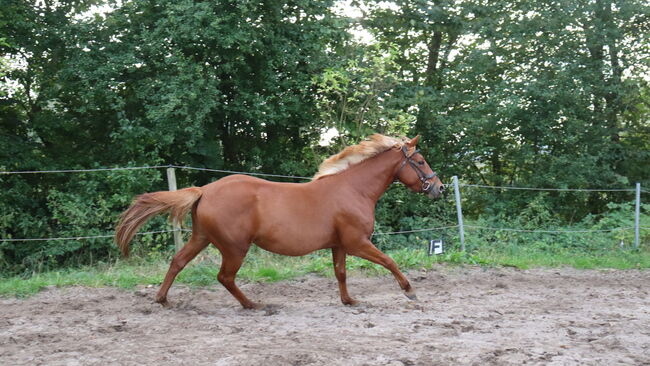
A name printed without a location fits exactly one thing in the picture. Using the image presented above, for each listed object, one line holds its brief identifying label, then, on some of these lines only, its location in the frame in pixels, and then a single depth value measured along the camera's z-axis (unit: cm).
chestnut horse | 582
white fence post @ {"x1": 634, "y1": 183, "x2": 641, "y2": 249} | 1029
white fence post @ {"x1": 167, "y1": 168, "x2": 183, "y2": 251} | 766
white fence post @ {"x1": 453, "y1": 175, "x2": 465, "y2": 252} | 914
